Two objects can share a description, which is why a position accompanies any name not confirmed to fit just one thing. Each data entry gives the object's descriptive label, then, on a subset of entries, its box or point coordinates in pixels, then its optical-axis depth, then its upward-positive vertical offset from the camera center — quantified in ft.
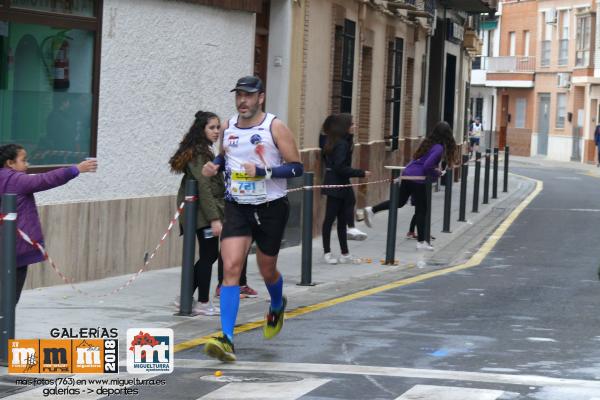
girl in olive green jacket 38.19 -2.33
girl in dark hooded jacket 53.01 -2.22
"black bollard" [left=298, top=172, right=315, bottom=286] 44.73 -3.70
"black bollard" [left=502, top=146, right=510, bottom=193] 108.25 -4.47
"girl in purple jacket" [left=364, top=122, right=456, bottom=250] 61.41 -2.15
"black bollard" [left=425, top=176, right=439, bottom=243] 60.39 -3.97
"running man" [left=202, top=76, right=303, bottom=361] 31.53 -1.55
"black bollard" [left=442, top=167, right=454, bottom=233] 68.38 -4.19
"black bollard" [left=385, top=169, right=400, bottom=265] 52.85 -3.95
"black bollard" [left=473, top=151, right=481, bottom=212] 85.66 -4.75
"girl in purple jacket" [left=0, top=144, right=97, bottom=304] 32.07 -1.96
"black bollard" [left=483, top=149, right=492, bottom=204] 89.06 -3.93
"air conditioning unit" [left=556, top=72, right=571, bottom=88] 233.14 +5.95
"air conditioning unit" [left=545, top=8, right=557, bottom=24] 241.14 +16.48
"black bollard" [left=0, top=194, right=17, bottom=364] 29.25 -3.33
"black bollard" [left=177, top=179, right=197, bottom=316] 37.14 -3.55
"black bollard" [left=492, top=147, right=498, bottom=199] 96.04 -3.97
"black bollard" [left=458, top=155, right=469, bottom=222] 76.89 -4.43
